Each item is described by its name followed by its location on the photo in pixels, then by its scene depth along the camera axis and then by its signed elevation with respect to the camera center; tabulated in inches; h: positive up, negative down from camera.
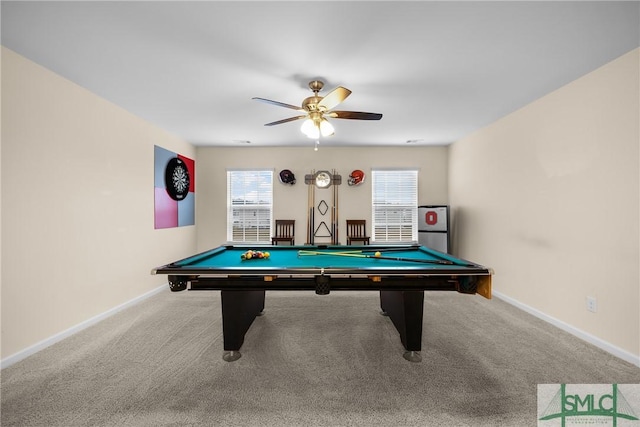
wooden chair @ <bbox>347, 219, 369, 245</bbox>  200.4 -15.1
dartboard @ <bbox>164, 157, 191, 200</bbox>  167.5 +19.8
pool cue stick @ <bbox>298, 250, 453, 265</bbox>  83.1 -17.6
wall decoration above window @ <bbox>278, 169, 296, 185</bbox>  202.4 +24.9
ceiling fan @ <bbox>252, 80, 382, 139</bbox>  96.1 +35.8
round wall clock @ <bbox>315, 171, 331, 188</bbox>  198.5 +22.2
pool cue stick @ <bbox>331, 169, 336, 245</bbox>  205.0 -2.8
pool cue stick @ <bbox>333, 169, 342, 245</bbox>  206.4 +2.8
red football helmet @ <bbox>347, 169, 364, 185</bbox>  203.6 +24.4
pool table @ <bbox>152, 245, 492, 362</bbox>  71.0 -19.4
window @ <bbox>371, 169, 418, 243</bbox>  210.4 +2.8
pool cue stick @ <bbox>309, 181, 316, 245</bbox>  205.8 -5.9
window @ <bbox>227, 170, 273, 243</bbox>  209.9 +2.8
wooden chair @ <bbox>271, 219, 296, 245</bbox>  192.2 -16.6
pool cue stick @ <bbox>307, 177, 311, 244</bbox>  207.6 +1.2
